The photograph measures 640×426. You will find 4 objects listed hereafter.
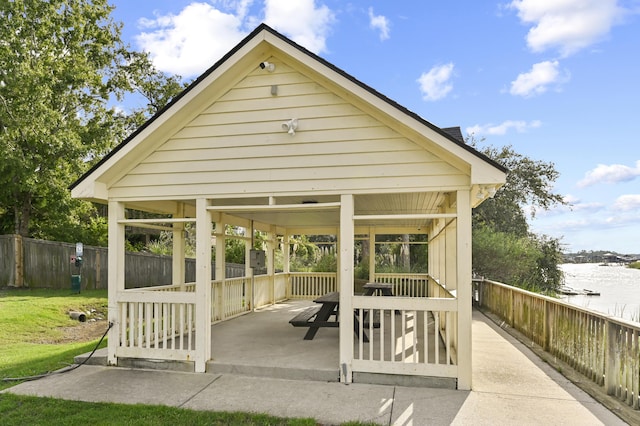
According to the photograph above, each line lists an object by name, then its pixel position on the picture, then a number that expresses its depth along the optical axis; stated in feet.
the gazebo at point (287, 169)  16.58
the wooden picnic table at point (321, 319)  22.49
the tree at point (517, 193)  66.49
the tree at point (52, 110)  45.98
